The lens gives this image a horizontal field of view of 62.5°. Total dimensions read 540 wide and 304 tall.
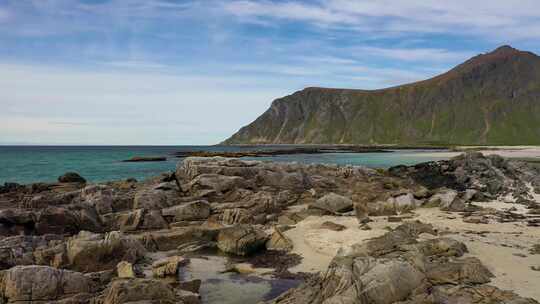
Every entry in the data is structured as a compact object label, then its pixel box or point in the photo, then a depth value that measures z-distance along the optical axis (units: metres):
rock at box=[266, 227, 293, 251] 21.19
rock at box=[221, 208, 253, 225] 26.94
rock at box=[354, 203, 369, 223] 26.90
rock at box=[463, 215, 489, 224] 25.17
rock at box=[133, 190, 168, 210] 29.41
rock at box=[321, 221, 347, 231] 23.99
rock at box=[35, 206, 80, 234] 23.34
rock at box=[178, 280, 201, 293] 15.58
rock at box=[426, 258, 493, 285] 14.20
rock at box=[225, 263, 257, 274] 18.05
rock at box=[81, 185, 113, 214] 28.73
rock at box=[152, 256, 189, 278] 17.42
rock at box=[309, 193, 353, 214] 29.02
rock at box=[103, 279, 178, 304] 12.96
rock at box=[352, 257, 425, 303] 11.95
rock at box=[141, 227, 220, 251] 22.00
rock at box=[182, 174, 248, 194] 35.06
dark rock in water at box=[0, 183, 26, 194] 44.50
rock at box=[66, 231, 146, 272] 17.83
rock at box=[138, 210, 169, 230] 25.39
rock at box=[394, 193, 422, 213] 29.81
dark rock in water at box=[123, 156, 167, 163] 115.66
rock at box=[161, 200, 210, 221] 27.19
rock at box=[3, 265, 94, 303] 13.59
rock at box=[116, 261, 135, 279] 16.31
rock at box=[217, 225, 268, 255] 20.69
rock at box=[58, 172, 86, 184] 50.47
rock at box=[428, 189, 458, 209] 30.70
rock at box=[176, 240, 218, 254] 21.36
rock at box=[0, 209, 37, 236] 22.75
